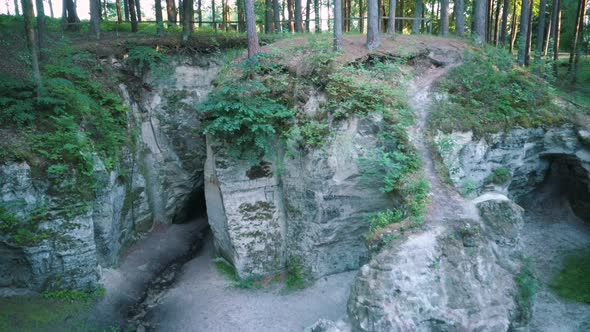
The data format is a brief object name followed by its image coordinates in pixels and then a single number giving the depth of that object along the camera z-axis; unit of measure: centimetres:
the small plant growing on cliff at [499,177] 1355
